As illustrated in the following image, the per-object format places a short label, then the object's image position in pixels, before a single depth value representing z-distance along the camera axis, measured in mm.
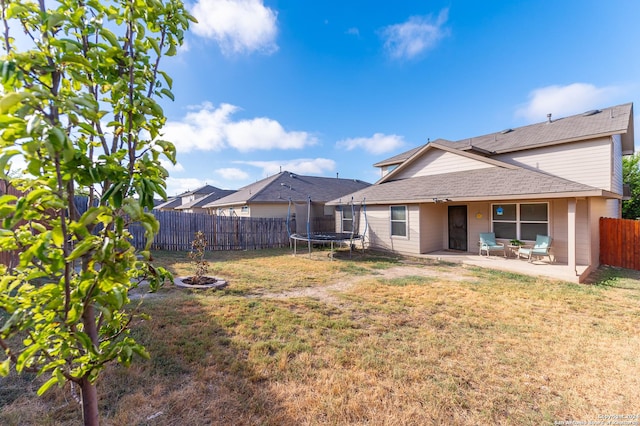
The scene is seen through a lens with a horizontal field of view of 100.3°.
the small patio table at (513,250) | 9977
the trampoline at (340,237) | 11830
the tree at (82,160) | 971
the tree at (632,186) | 21072
